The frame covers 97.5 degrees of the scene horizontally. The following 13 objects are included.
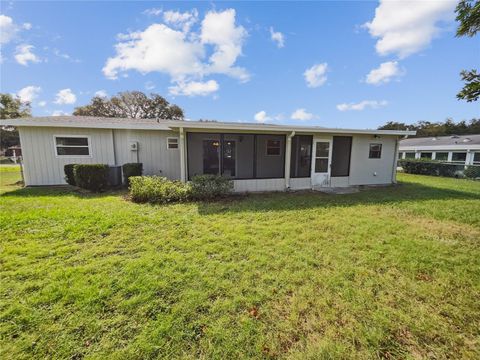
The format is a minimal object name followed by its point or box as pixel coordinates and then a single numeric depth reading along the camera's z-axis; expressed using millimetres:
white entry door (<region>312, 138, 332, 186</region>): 8703
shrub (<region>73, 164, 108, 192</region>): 7137
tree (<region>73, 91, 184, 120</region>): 30625
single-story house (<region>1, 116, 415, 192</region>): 7891
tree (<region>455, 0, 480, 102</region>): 3559
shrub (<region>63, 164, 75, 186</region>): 7745
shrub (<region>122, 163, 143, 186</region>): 8312
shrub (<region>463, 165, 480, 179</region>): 14177
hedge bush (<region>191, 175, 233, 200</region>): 6605
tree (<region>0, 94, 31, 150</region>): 30812
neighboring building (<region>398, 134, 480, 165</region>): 16812
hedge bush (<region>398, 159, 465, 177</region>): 14924
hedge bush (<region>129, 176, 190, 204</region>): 6129
